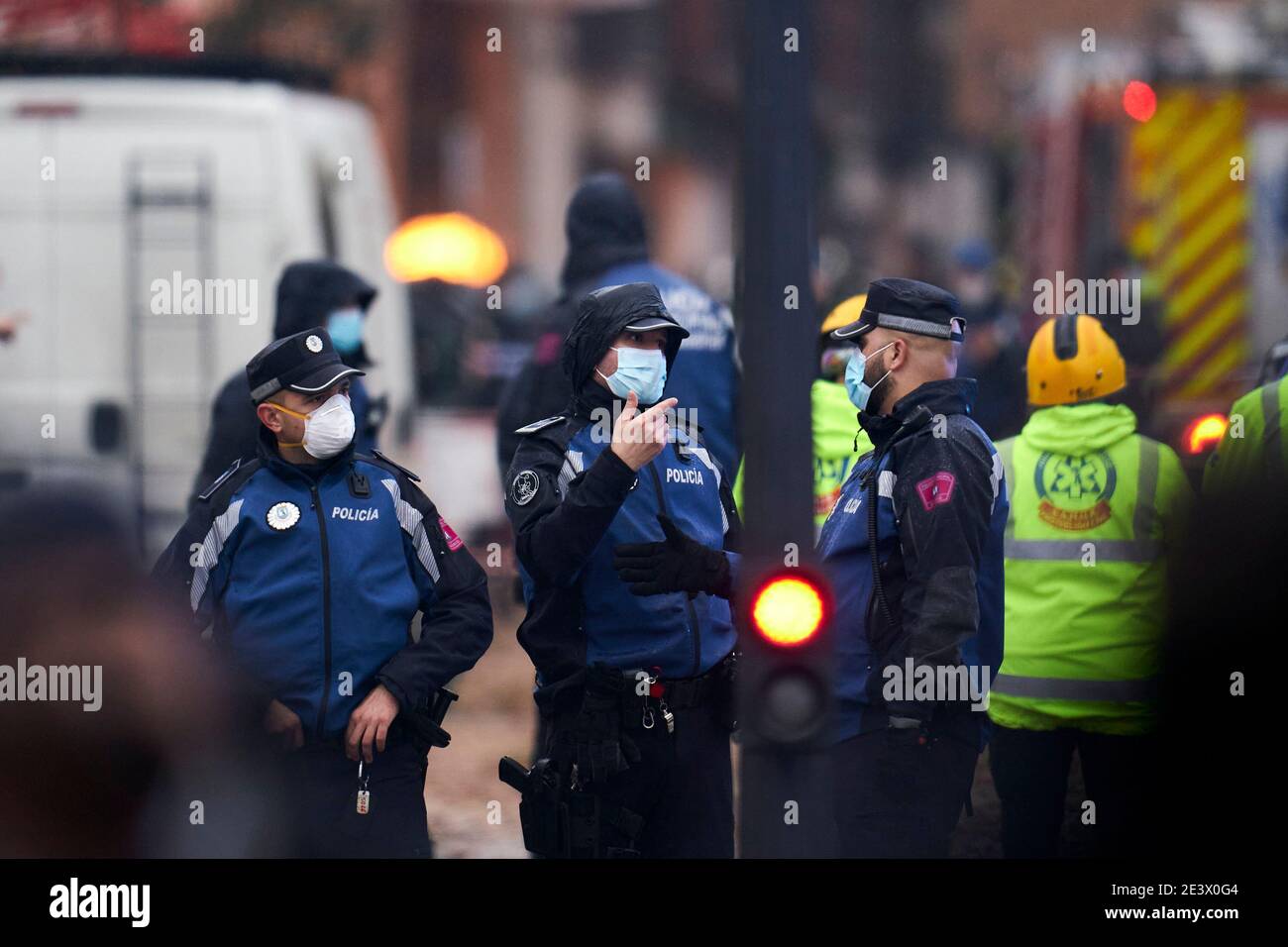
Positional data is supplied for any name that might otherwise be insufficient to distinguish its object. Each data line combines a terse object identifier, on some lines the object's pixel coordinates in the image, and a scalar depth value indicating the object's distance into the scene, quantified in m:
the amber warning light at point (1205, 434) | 12.01
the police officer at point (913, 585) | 8.39
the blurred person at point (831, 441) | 11.29
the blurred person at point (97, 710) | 6.74
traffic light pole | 6.49
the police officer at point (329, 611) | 8.80
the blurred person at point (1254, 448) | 9.55
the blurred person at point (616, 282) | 12.59
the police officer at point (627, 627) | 8.71
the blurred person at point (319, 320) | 11.22
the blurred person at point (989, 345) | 14.38
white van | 17.30
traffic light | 6.56
